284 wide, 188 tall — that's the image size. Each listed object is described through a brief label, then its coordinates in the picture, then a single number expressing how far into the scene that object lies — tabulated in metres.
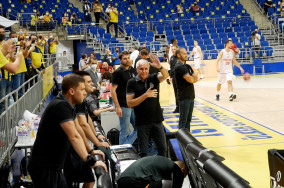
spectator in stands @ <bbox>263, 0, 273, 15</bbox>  28.71
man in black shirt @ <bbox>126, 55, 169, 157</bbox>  5.81
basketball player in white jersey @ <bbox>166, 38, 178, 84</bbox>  10.60
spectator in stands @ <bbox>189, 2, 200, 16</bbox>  28.22
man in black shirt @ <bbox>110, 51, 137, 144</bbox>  7.03
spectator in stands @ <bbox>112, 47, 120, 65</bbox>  18.44
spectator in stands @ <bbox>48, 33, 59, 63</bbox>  18.67
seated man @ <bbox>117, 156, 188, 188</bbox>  4.19
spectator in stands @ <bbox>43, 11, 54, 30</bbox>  22.98
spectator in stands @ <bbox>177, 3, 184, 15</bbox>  27.93
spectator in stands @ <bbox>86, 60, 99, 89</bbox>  9.70
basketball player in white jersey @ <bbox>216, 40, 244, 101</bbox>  12.46
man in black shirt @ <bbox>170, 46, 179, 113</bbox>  10.05
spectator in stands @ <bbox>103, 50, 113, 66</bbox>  17.46
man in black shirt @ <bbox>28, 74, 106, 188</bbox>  3.65
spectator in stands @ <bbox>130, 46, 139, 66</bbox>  12.55
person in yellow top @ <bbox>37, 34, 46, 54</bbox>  14.72
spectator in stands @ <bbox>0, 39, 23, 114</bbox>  5.02
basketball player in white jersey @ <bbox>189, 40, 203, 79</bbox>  18.56
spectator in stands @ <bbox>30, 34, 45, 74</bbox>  11.62
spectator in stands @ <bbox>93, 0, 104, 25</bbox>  24.30
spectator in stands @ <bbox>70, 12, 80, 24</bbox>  23.89
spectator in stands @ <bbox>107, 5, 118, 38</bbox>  23.41
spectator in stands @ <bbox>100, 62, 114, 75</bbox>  12.27
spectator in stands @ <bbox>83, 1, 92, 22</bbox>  24.58
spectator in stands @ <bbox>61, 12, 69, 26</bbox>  23.58
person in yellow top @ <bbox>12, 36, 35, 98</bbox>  8.96
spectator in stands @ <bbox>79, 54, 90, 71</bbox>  17.28
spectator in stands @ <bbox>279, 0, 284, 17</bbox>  27.27
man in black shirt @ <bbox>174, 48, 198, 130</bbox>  6.99
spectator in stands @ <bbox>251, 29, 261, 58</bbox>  22.76
